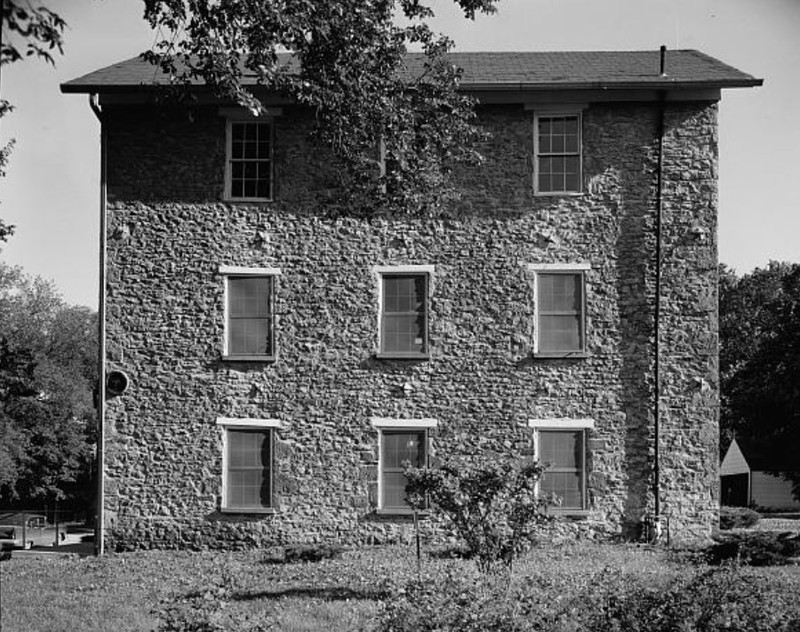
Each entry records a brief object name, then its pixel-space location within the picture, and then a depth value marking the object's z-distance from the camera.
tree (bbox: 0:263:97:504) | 51.84
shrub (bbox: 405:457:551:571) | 13.98
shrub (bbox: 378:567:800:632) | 10.68
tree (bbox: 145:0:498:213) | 13.30
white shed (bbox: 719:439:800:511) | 53.28
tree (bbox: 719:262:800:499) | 33.16
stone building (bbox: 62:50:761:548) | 21.67
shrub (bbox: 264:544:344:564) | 19.31
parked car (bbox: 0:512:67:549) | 42.19
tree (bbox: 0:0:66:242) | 8.24
